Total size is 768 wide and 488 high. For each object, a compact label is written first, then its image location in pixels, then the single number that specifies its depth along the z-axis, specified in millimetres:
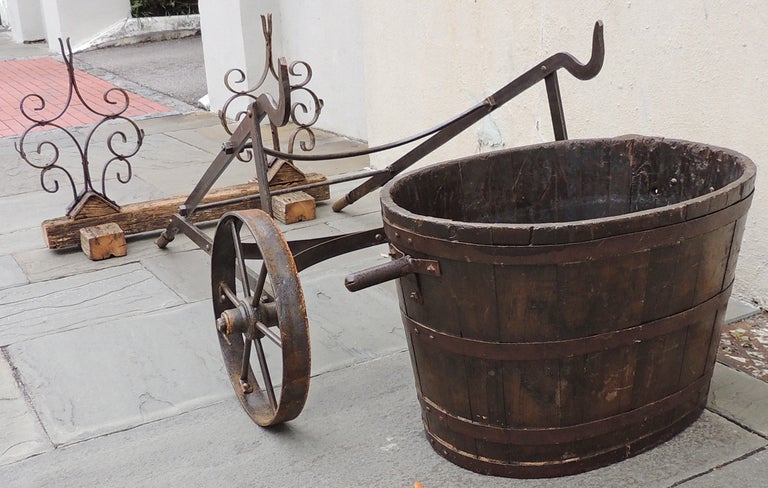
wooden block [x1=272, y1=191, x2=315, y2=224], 5234
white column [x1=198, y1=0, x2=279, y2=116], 7781
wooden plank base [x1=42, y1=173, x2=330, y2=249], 4879
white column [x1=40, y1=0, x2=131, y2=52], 13561
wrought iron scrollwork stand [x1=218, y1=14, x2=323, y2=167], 5128
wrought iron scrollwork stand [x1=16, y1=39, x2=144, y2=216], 4887
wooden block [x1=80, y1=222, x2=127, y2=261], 4758
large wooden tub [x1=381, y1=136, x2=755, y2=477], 2285
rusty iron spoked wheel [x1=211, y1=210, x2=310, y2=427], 2635
